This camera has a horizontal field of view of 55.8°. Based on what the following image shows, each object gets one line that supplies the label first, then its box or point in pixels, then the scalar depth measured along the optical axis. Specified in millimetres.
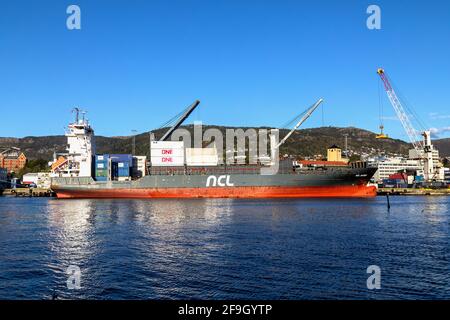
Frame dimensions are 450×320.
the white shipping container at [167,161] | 87875
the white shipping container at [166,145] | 89188
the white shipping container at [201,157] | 87875
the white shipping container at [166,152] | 88625
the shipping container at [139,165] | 93062
